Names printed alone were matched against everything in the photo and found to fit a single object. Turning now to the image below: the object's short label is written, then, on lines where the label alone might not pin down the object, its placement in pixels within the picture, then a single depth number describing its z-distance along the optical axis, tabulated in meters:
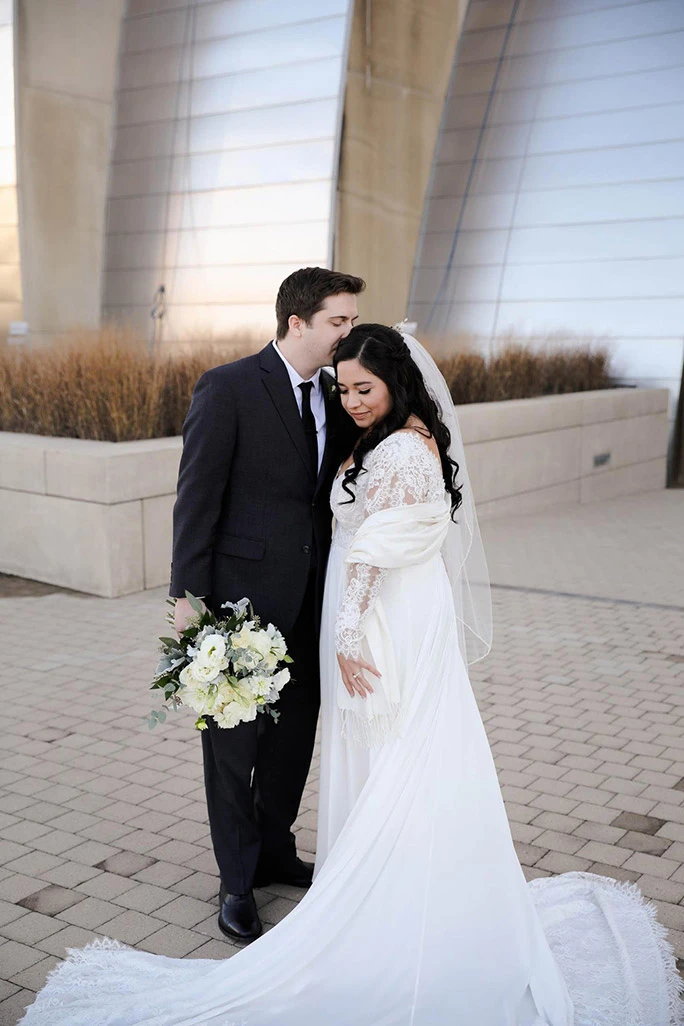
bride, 3.11
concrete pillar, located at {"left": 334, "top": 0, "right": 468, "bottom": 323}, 18.36
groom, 3.60
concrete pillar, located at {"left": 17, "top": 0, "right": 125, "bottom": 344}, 18.64
